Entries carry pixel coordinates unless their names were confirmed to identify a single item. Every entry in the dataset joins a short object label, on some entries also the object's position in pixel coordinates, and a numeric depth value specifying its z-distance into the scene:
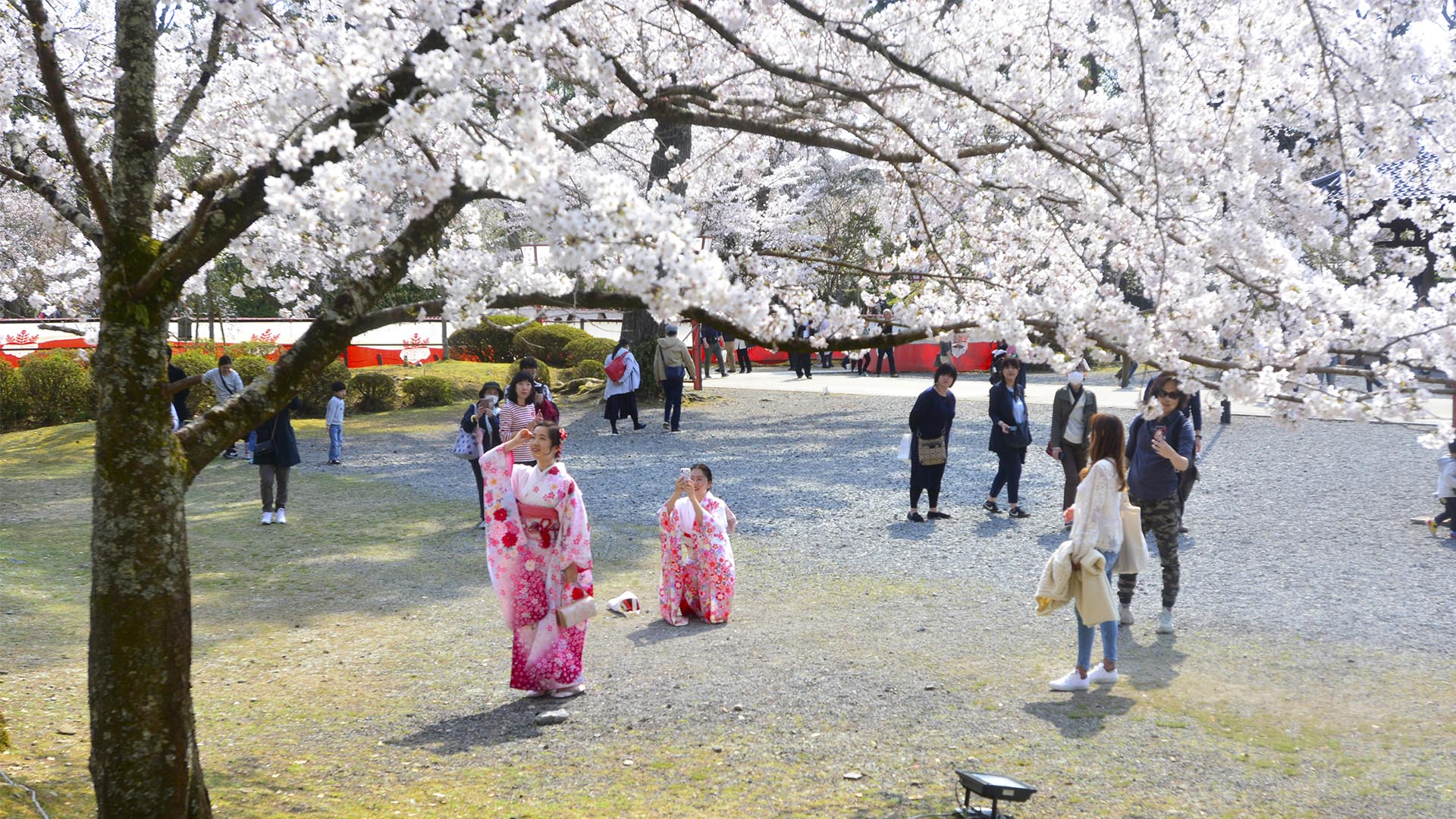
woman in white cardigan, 6.69
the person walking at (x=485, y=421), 11.70
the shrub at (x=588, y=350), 27.08
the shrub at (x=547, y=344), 27.67
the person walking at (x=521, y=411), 11.02
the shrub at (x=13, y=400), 19.66
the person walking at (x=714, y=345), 29.62
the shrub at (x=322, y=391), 20.67
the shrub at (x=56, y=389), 19.88
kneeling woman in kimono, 8.22
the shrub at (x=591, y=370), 25.86
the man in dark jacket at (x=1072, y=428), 10.78
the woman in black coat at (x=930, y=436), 11.24
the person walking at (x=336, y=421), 16.41
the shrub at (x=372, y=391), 22.47
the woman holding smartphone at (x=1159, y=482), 7.68
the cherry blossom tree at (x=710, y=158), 4.19
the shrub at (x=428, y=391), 23.05
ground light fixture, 4.46
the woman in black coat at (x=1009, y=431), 11.45
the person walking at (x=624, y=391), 18.25
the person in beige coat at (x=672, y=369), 18.44
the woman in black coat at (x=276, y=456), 11.55
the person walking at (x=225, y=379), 13.88
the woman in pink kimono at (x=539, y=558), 6.63
